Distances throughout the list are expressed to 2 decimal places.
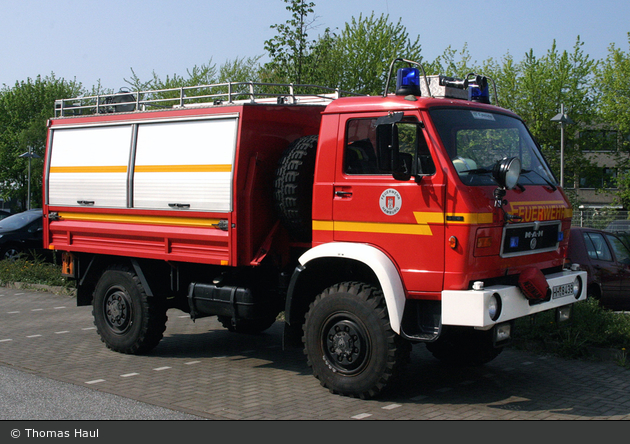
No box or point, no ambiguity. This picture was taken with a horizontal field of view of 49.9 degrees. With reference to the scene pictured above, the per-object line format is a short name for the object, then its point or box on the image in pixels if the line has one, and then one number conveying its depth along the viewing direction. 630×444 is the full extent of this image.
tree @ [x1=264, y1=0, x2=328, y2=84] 16.72
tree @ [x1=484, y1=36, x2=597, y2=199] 40.53
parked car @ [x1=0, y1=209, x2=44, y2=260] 18.23
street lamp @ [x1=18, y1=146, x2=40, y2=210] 29.81
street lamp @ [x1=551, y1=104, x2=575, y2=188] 20.38
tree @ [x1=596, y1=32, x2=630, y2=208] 40.81
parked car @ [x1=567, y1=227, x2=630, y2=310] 10.34
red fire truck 5.73
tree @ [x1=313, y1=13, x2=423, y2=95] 33.62
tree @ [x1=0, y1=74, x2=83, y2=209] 47.14
